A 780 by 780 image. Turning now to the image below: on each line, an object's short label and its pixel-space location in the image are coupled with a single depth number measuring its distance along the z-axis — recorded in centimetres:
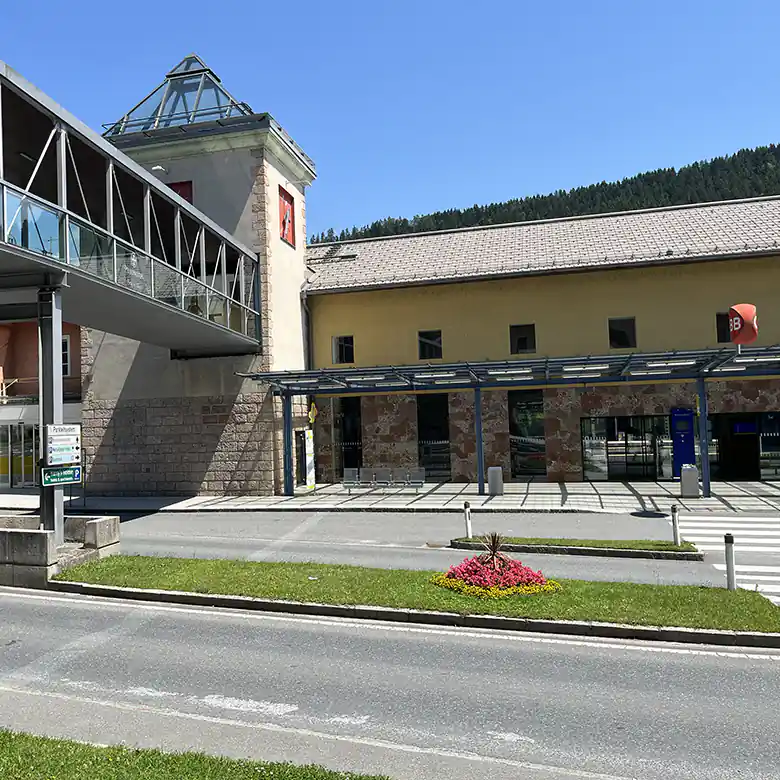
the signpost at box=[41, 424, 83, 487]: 1312
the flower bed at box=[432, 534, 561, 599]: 1037
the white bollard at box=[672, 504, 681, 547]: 1403
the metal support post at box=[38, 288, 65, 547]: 1327
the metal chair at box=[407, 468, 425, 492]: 2716
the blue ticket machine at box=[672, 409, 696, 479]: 2619
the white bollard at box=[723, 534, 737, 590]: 1038
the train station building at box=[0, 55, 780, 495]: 2605
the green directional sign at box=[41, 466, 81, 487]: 1305
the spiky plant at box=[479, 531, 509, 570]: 1103
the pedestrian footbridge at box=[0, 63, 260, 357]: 1377
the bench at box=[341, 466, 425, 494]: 2653
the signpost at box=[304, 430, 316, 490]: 2728
